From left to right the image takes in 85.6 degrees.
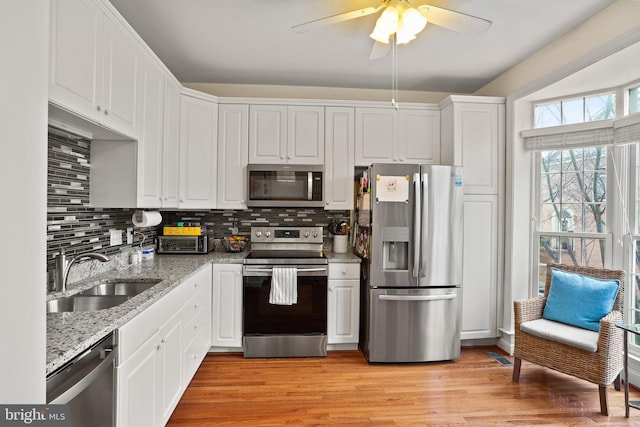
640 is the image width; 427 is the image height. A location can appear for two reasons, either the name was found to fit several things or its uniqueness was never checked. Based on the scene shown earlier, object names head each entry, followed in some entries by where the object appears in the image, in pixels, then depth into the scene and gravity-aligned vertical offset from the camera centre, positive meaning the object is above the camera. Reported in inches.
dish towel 113.7 -24.3
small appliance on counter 125.3 -10.2
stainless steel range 114.4 -31.2
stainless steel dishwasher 41.2 -22.5
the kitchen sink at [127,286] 81.4 -17.9
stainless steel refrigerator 112.2 -14.9
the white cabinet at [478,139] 124.0 +27.6
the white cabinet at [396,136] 132.0 +30.5
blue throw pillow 93.8 -23.1
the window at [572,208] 107.8 +3.1
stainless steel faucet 69.4 -11.4
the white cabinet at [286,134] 128.8 +29.7
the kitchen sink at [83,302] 67.0 -19.0
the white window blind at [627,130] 93.6 +24.7
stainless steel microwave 126.9 +10.2
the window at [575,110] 106.0 +35.0
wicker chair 83.9 -34.9
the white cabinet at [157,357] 54.8 -28.6
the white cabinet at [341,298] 119.9 -29.2
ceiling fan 70.0 +40.9
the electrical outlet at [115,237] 97.4 -7.4
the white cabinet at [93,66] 55.8 +27.8
